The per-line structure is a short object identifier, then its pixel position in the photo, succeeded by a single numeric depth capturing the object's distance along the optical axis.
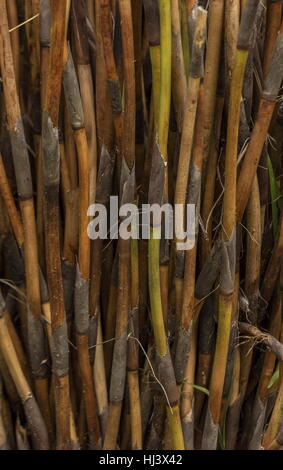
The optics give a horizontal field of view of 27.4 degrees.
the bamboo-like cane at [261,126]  0.53
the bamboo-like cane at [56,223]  0.48
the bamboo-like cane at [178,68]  0.53
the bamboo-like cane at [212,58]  0.54
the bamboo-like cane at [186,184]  0.49
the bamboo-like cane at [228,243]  0.51
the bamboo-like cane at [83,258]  0.54
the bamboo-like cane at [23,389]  0.62
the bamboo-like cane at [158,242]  0.51
